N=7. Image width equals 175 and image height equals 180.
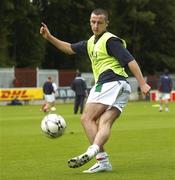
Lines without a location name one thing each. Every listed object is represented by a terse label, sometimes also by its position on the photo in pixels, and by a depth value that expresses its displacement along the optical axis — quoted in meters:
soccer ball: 11.45
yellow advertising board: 51.59
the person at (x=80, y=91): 35.16
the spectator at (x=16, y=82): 54.09
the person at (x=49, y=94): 39.41
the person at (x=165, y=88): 39.03
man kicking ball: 10.79
